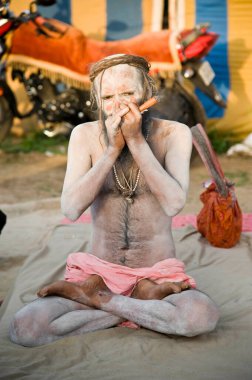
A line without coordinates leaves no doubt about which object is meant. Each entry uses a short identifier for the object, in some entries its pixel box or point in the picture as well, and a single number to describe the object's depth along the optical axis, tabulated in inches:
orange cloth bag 193.5
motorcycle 290.4
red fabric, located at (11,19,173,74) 290.2
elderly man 137.0
